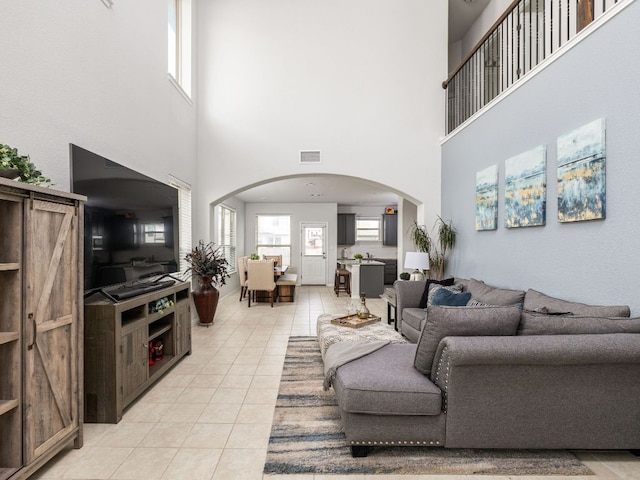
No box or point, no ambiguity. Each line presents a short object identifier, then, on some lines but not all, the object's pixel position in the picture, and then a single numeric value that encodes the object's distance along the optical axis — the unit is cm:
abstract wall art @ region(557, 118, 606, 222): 251
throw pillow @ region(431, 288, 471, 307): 369
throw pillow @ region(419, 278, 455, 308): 449
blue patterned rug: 199
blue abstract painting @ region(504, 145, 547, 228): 315
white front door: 1105
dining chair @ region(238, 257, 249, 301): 783
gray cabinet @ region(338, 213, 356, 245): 1141
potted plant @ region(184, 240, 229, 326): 516
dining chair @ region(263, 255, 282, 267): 1000
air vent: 577
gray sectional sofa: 194
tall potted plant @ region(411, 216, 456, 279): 526
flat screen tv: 257
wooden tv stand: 250
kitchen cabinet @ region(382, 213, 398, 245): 1145
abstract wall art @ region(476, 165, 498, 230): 398
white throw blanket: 243
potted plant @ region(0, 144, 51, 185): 175
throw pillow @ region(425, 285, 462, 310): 410
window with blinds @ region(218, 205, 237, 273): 838
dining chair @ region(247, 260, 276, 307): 707
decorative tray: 374
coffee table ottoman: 323
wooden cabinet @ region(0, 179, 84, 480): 173
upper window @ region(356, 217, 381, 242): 1170
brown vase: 528
